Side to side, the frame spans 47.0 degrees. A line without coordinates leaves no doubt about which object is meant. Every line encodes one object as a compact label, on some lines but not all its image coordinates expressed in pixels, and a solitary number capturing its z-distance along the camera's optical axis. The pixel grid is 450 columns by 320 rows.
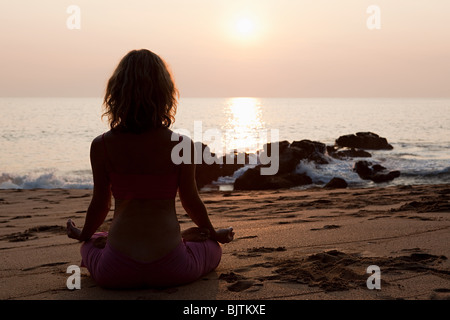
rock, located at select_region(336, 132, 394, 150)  25.73
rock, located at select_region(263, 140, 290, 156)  15.48
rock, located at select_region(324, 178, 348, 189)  11.85
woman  3.34
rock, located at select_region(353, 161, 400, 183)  14.36
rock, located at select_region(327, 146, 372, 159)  19.55
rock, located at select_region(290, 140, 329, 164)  15.19
